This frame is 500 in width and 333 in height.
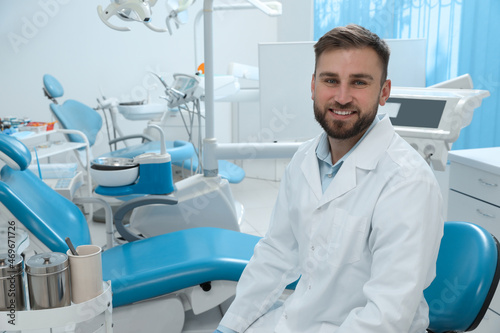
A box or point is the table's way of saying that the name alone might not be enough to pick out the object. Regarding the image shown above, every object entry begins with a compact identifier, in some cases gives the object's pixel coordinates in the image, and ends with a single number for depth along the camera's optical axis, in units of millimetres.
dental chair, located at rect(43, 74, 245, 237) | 2453
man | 970
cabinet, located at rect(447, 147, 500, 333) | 1864
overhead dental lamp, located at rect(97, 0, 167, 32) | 1798
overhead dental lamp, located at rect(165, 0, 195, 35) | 2473
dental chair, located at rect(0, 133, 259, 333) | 1641
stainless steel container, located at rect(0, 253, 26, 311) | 1068
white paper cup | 1135
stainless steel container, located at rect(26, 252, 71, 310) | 1077
